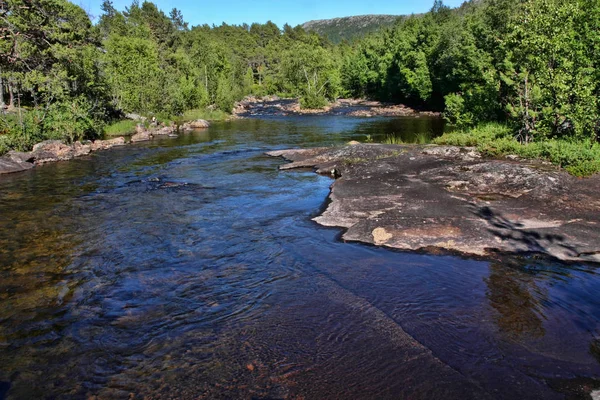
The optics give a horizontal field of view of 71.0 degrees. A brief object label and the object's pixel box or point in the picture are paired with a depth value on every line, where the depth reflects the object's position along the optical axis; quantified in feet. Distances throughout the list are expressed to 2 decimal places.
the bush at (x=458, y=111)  94.94
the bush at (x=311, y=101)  223.10
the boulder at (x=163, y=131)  135.64
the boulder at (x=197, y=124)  152.56
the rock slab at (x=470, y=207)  36.45
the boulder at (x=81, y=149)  93.91
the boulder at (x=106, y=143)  103.52
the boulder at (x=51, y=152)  86.14
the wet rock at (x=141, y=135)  121.08
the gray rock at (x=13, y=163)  76.07
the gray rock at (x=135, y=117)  143.97
